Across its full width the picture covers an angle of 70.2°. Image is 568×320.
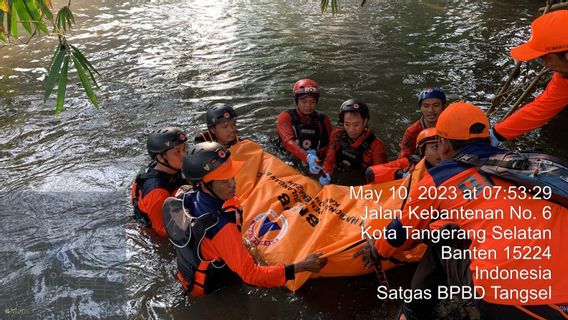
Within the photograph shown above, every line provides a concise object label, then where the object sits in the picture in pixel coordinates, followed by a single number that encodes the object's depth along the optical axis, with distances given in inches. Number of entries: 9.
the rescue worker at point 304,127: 226.2
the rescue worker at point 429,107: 194.7
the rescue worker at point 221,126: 198.8
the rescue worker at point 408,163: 155.9
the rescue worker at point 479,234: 89.0
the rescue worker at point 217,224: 123.0
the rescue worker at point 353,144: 202.1
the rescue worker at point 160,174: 163.8
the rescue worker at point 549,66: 130.4
